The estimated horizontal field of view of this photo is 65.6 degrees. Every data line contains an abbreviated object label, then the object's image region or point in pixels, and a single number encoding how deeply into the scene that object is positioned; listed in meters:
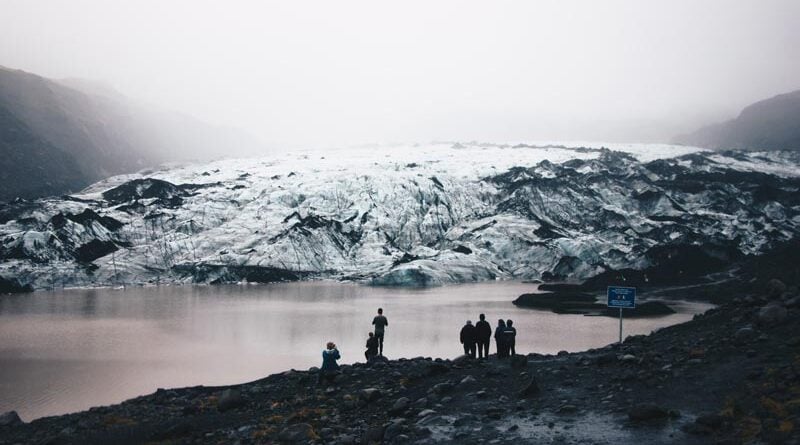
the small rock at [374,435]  12.56
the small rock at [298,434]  13.53
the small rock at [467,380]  15.80
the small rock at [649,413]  11.12
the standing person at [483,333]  20.84
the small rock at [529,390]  14.20
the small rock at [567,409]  12.57
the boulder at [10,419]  19.55
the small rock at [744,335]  14.70
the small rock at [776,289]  17.97
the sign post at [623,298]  20.59
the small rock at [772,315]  15.10
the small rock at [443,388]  15.42
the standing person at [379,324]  23.24
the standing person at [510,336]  20.91
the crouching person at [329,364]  19.25
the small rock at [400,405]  14.30
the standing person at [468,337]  20.84
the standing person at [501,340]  20.52
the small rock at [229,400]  17.86
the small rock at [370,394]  15.72
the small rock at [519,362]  17.62
